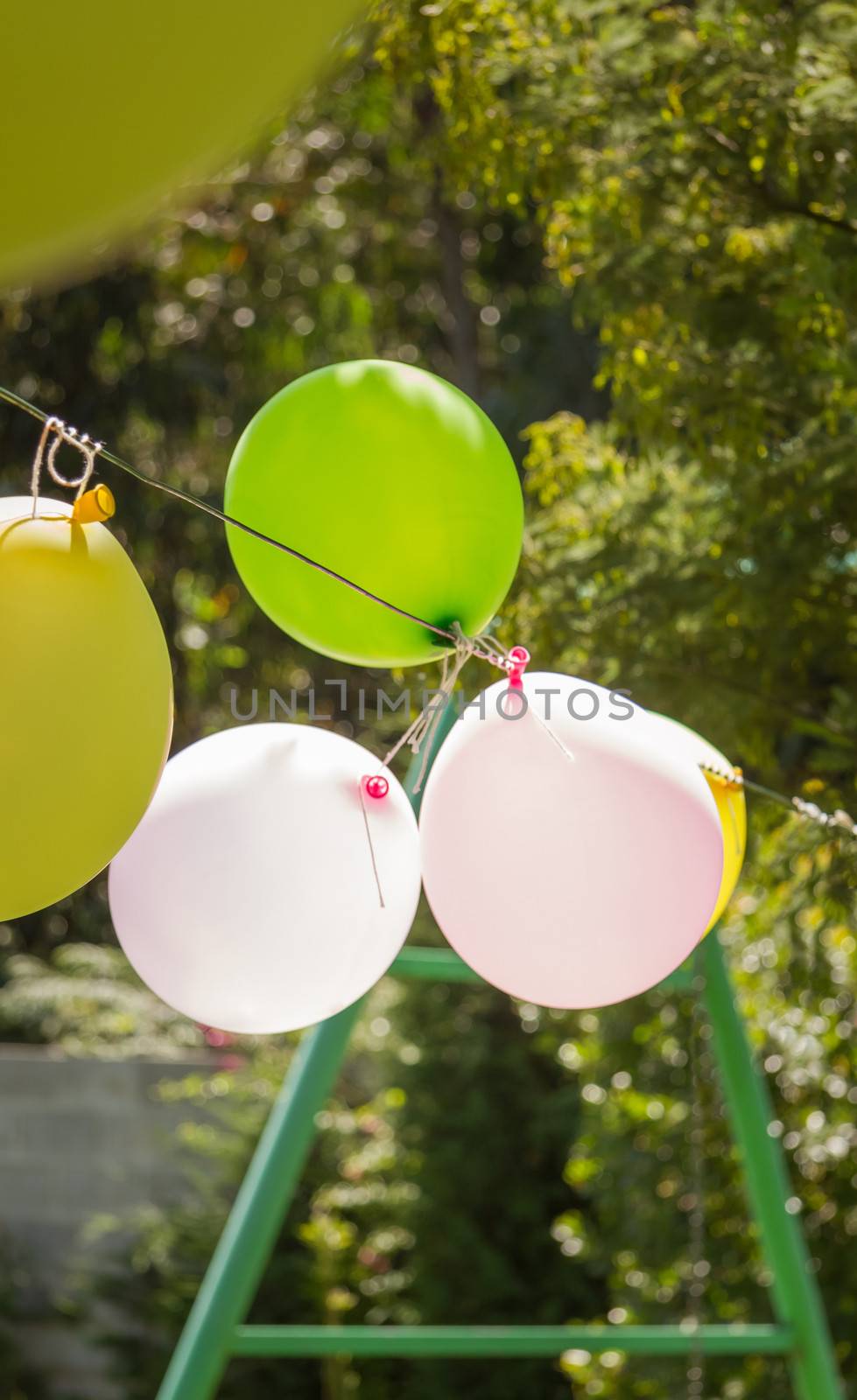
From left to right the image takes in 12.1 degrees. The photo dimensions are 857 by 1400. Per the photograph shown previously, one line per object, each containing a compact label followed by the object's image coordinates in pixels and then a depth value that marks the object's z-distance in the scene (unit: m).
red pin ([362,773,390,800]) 3.33
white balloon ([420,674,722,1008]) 3.20
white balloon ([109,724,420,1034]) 3.28
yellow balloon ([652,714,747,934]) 3.54
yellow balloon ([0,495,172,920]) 2.98
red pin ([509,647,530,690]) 3.26
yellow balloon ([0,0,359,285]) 2.52
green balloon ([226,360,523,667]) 3.18
